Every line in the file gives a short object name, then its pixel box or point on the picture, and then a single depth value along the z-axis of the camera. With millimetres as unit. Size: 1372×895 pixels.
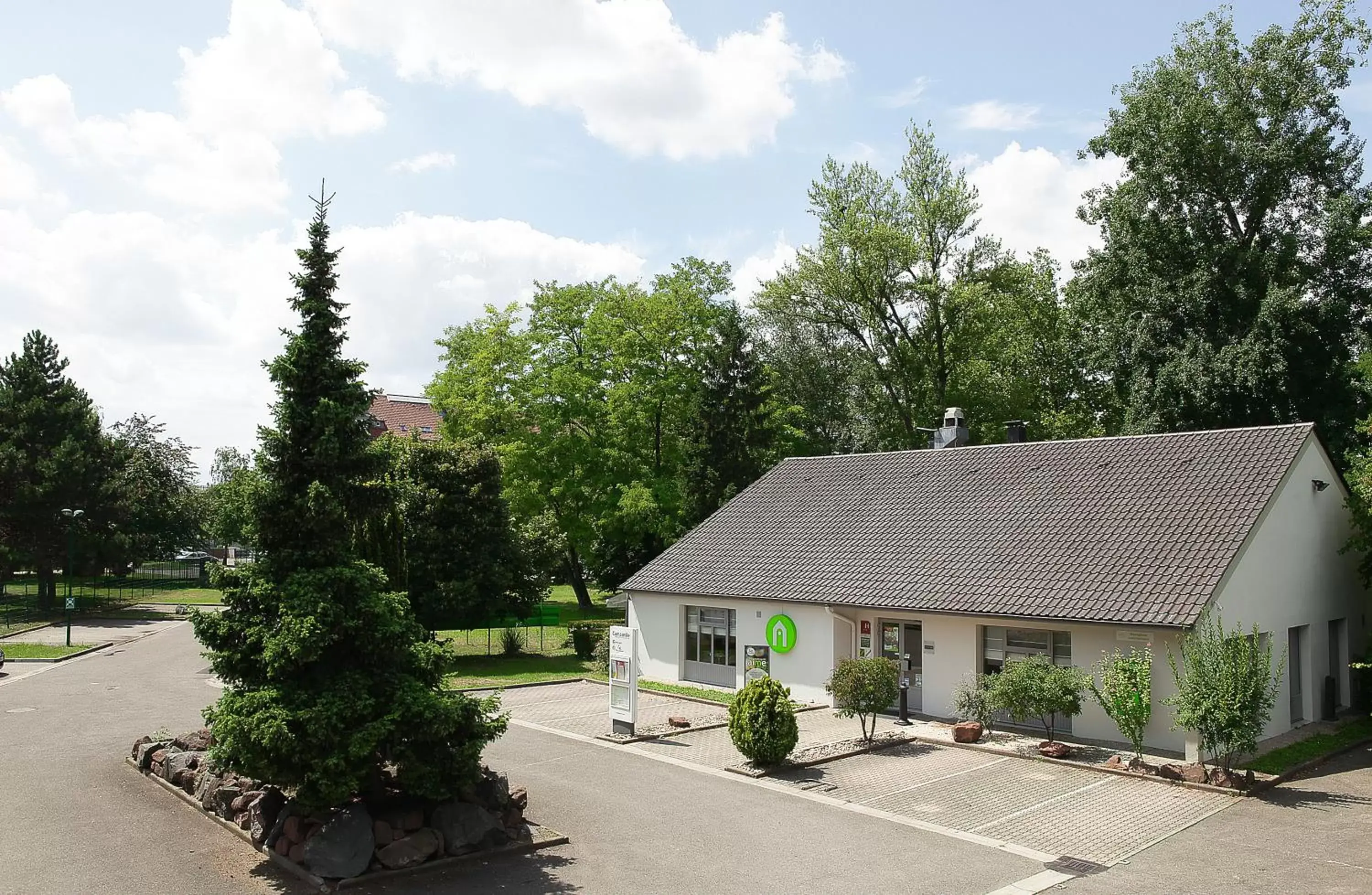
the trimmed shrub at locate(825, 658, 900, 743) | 17953
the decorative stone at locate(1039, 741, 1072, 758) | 17047
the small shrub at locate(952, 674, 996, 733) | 18703
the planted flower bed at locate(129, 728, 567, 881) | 10914
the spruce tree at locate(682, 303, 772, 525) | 38438
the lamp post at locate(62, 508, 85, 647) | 36531
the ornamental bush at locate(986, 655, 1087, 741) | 17562
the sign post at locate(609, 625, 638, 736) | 19094
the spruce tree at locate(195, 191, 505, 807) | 10695
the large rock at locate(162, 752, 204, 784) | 14867
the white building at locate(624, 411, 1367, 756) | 18266
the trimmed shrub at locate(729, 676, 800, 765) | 16203
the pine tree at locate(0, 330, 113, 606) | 42312
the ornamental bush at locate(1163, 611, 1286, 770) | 14961
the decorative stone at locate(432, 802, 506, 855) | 11562
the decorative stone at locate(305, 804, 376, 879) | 10758
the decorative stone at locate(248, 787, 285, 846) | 11961
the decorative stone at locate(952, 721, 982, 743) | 18266
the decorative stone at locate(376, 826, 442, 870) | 11062
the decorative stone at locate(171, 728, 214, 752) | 15773
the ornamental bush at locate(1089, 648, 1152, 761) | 15930
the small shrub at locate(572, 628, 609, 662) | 32438
